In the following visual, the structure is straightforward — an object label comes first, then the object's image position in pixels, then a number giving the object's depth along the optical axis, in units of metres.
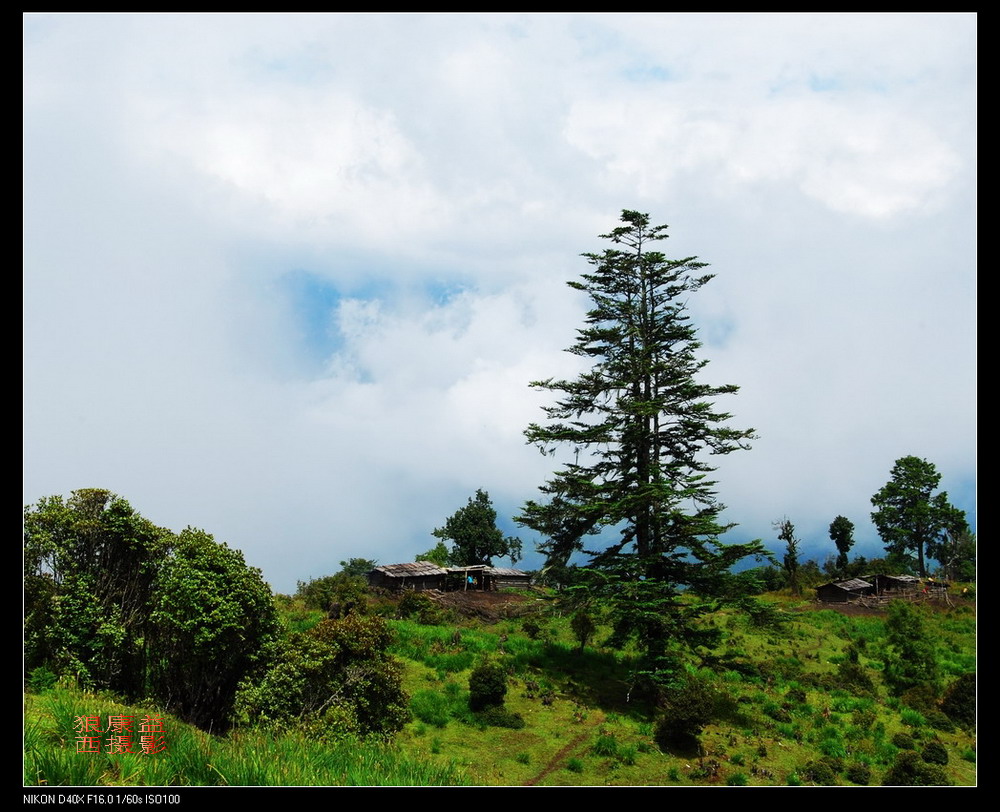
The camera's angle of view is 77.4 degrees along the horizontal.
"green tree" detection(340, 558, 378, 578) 88.72
